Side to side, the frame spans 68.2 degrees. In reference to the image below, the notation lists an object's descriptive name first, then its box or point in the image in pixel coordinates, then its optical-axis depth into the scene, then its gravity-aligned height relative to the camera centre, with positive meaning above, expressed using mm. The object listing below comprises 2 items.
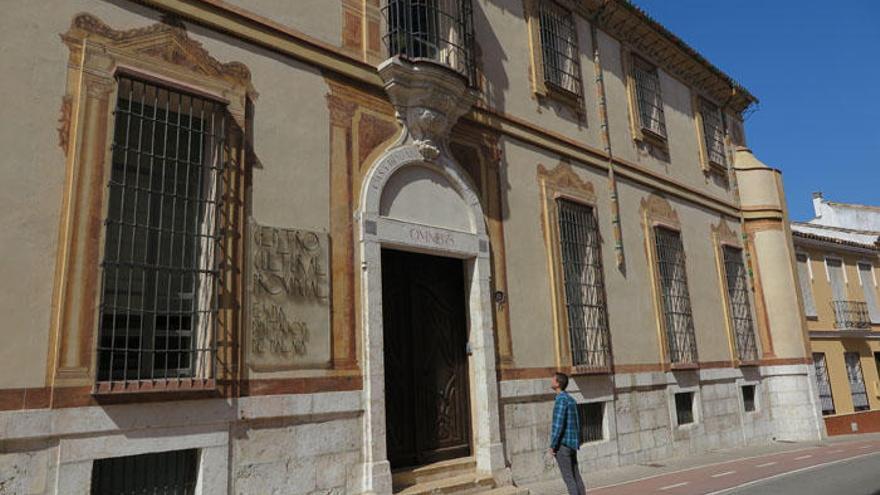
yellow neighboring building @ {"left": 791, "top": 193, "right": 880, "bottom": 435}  19406 +1663
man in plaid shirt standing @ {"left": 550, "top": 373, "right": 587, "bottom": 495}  6910 -516
